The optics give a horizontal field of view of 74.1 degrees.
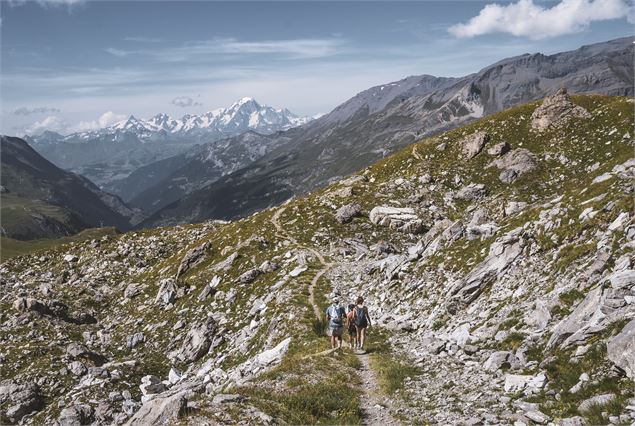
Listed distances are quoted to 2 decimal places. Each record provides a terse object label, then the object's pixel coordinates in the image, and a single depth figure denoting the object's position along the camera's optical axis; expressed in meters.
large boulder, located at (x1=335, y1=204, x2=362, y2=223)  61.01
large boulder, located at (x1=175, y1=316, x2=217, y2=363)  39.09
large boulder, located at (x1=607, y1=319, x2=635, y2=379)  12.60
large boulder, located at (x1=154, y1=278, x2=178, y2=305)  50.25
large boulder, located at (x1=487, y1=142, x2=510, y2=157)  69.44
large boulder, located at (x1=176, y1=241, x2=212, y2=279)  58.19
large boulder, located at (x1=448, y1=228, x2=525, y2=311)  25.78
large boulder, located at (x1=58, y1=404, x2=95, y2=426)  29.12
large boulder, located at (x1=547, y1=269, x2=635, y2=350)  15.10
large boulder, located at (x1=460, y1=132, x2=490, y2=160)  72.38
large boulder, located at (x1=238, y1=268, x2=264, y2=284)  48.03
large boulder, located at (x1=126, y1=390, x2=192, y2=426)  14.20
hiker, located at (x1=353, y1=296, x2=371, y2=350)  25.48
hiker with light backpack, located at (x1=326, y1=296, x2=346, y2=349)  26.41
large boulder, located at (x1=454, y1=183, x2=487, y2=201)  62.62
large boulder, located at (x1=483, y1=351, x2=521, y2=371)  16.89
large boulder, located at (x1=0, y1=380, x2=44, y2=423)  30.80
